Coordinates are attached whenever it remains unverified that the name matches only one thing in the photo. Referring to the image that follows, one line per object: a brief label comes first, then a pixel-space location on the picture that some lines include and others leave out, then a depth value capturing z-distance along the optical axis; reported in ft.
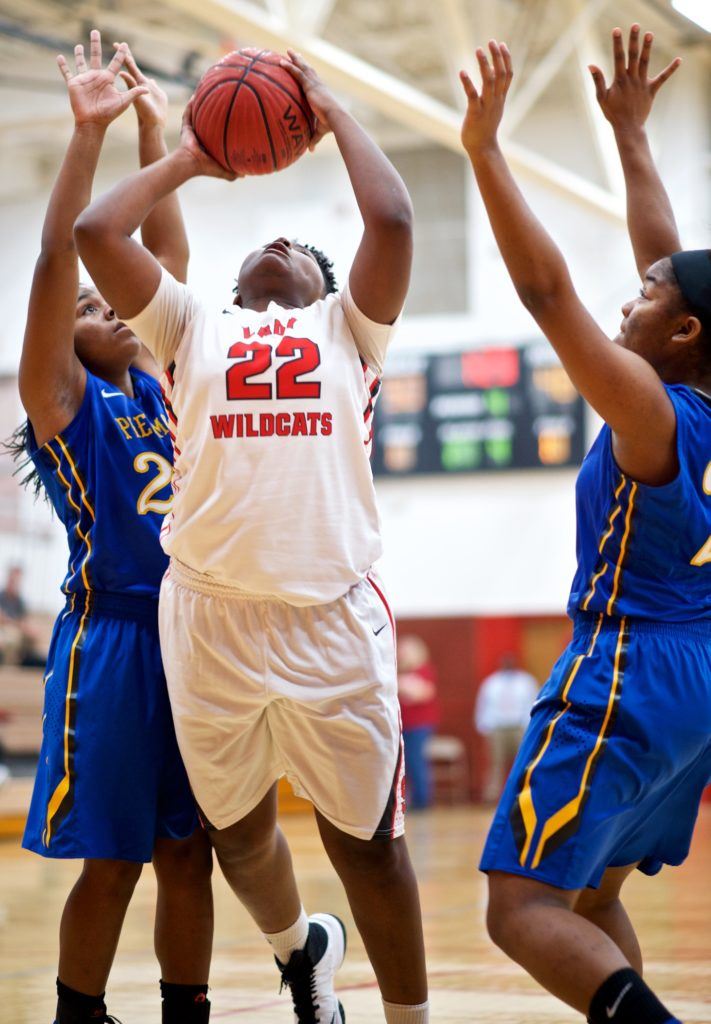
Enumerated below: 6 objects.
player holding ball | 10.11
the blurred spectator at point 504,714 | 52.75
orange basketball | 10.68
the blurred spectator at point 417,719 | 50.03
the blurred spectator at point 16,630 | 49.96
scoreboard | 50.88
